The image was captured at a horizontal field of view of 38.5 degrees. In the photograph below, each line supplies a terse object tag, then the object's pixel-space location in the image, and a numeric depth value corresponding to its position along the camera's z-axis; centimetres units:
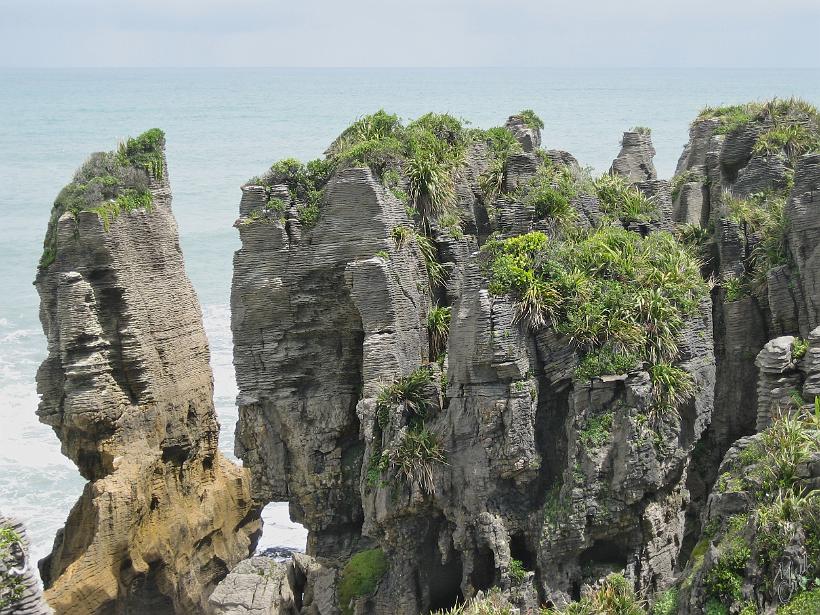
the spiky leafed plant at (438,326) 2373
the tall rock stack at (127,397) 2628
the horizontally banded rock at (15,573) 1279
